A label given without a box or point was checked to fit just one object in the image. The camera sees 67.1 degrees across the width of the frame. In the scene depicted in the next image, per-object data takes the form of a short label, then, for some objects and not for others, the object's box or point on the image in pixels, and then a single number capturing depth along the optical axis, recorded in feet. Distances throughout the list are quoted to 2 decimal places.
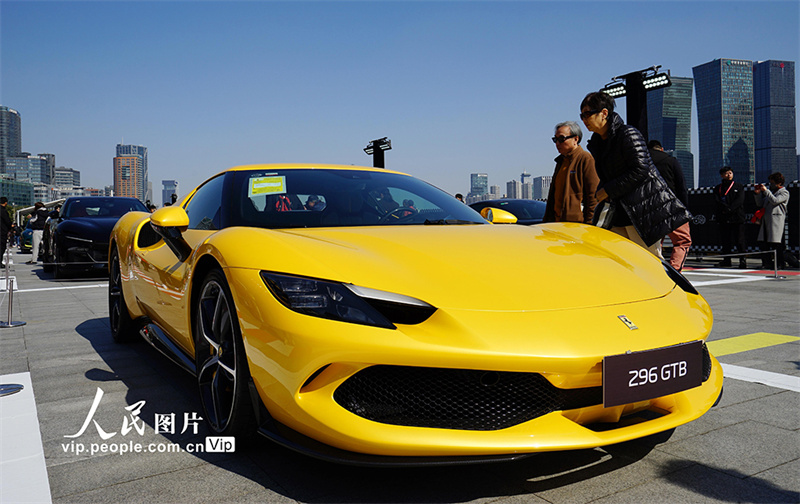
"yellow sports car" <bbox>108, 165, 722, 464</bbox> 5.73
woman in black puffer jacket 12.51
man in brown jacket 15.29
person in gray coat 34.81
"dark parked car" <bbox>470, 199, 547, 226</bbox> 30.78
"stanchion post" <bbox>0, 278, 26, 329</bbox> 17.65
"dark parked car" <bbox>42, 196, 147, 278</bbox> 33.32
